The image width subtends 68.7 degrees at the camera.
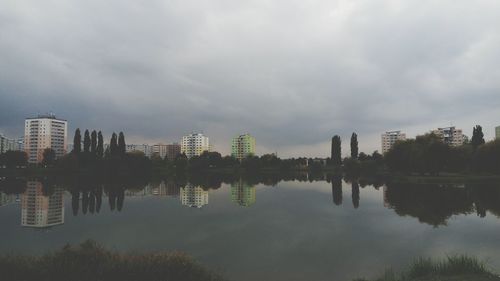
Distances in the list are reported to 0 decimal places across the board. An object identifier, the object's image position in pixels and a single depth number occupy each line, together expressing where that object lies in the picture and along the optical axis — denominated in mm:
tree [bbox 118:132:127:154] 100562
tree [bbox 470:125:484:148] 93625
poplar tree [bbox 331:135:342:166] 128125
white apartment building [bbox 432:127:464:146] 174575
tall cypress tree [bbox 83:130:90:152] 99212
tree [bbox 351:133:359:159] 120312
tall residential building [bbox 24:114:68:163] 179375
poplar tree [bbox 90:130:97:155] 99188
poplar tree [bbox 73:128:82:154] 104494
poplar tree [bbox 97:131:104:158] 99750
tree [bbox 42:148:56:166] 130875
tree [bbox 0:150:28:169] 121562
